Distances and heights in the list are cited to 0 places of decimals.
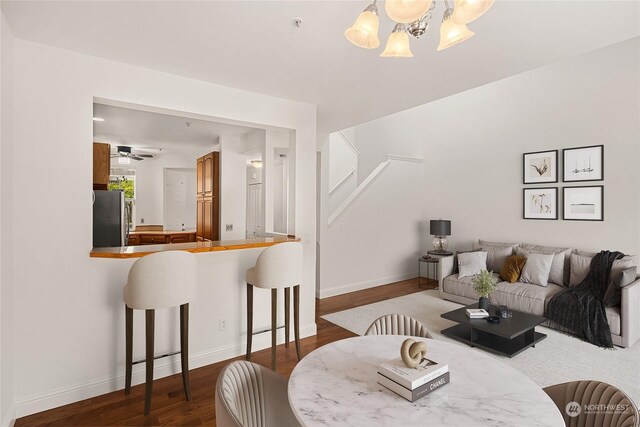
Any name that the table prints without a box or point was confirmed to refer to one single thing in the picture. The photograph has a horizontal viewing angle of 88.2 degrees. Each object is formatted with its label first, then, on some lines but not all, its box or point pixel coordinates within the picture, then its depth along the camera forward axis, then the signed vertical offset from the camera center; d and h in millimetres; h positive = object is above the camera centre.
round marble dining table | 1084 -675
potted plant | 3609 -813
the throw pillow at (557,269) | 4301 -722
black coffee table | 3179 -1279
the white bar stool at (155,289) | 2303 -553
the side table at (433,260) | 5711 -825
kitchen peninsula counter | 2457 -302
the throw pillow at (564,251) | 4312 -516
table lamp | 5738 -318
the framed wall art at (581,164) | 4242 +664
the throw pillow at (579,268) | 4074 -671
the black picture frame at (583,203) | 4234 +124
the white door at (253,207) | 6980 +115
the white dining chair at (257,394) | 1383 -810
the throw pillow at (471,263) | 4859 -738
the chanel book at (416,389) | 1191 -652
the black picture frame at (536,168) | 4672 +700
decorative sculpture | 1283 -551
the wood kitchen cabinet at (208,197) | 4980 +242
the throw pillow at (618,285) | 3416 -742
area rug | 2768 -1361
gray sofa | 3309 -1028
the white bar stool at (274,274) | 2879 -548
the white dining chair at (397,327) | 2062 -717
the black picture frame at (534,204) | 4688 +137
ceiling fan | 5527 +1039
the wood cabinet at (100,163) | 3496 +515
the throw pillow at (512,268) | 4449 -742
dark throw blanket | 3416 -1010
